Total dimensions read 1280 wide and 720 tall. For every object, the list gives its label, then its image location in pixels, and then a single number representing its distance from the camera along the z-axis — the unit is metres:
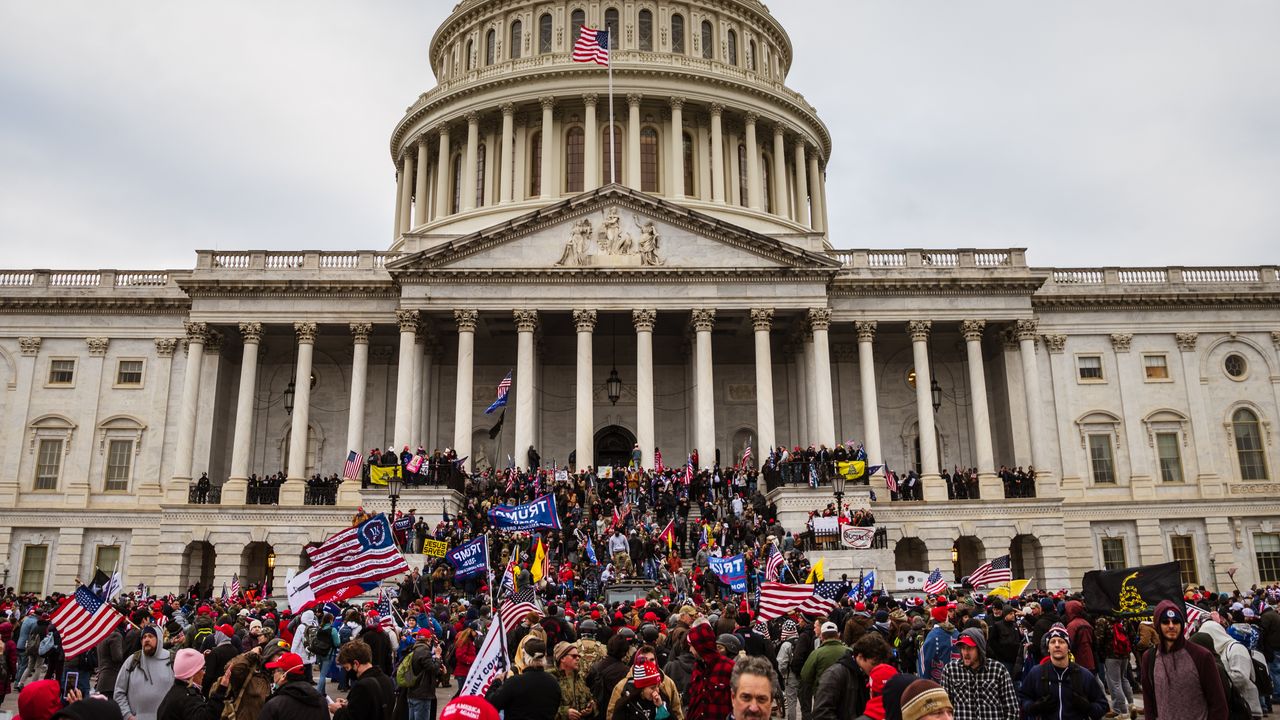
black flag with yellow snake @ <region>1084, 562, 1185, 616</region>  14.09
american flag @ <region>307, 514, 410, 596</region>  15.64
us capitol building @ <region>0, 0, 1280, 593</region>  42.44
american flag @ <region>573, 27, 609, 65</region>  51.62
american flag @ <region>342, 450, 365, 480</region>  38.88
